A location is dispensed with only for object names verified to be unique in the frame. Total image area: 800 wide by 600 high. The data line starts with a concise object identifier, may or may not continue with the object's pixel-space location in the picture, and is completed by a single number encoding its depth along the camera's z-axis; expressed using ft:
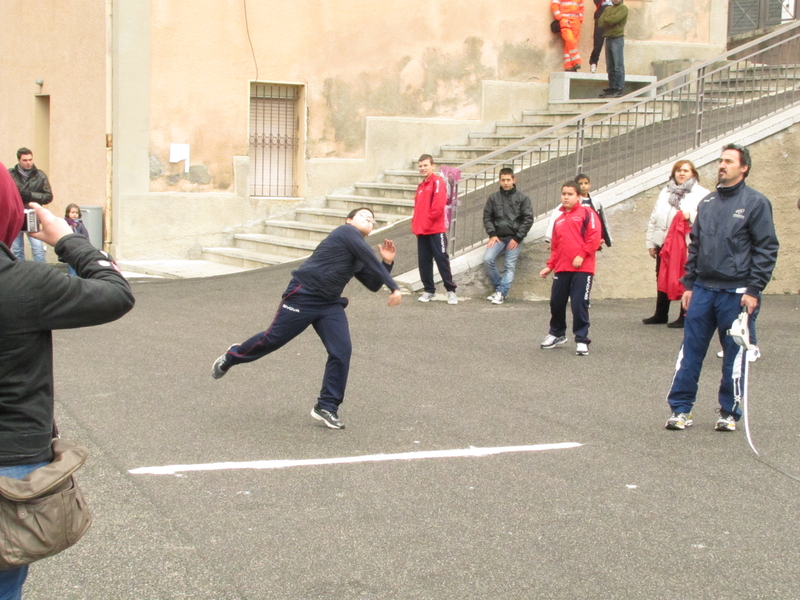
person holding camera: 8.87
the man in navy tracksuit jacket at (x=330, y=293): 22.68
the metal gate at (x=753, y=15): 71.20
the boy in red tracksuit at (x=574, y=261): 31.40
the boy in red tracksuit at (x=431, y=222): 40.04
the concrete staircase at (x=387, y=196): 52.37
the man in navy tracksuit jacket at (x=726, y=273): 21.54
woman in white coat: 34.83
